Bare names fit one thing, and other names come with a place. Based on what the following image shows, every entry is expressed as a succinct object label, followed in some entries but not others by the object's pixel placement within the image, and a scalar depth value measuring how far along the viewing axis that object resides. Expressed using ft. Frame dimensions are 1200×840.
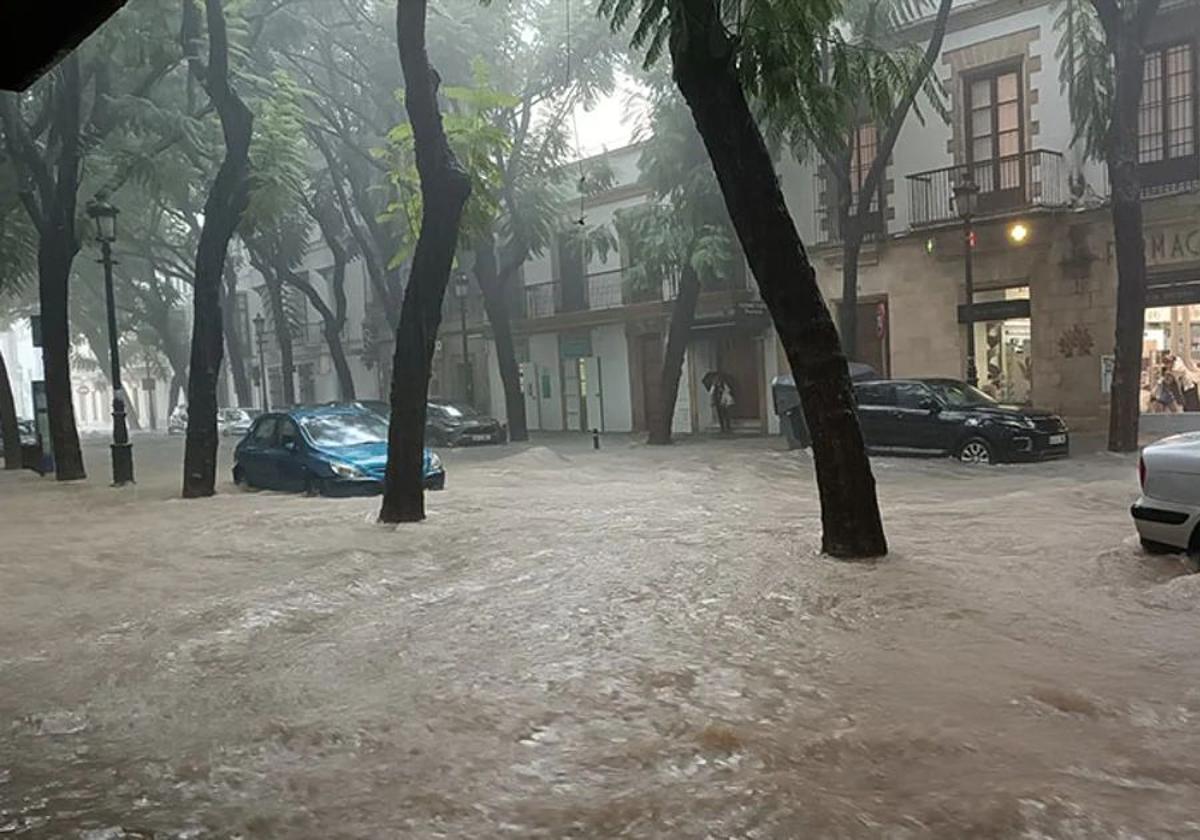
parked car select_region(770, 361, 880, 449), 67.26
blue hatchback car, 46.60
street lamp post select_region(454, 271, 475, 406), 88.99
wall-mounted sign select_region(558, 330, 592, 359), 105.09
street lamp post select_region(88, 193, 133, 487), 56.95
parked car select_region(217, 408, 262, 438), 128.77
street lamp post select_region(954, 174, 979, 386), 61.21
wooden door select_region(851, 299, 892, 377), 77.71
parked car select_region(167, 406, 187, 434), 149.89
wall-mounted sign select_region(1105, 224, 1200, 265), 60.95
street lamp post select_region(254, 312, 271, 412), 129.00
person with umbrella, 89.04
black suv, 53.93
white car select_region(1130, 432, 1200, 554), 23.00
